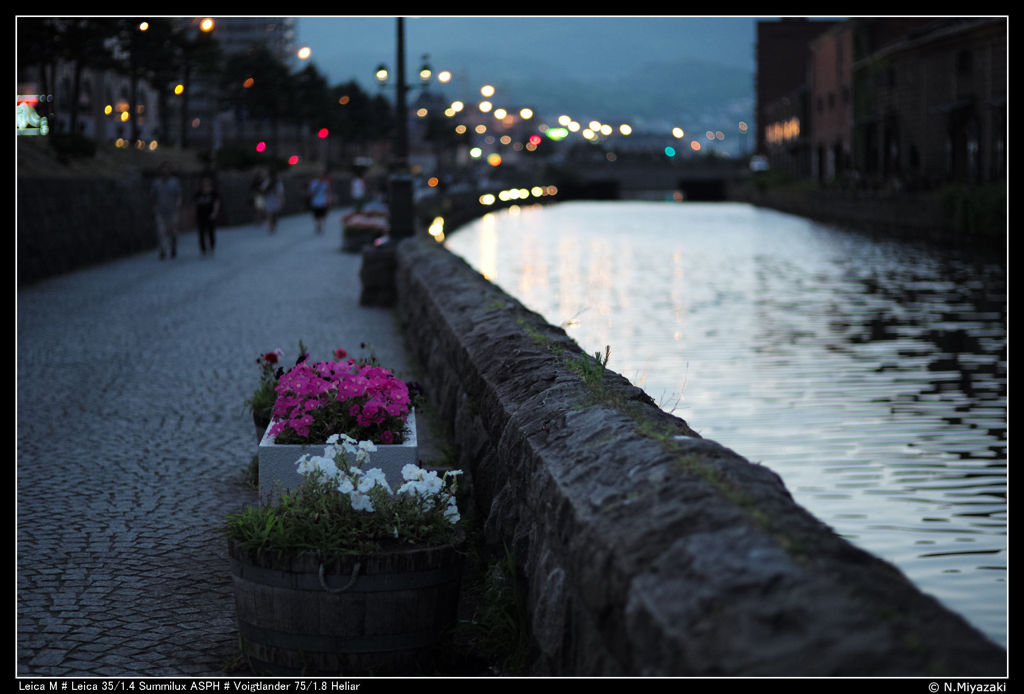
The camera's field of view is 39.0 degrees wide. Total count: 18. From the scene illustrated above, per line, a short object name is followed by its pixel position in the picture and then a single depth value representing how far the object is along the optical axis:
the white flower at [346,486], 5.22
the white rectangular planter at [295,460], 6.57
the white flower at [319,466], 5.52
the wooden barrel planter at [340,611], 4.93
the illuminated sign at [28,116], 60.45
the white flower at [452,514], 5.49
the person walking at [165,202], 28.19
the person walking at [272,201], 41.41
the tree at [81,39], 42.06
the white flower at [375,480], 5.41
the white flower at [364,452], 5.89
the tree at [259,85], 108.81
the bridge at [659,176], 153.38
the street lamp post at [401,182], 23.69
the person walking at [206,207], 29.39
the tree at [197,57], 62.91
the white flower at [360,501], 5.21
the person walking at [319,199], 41.00
